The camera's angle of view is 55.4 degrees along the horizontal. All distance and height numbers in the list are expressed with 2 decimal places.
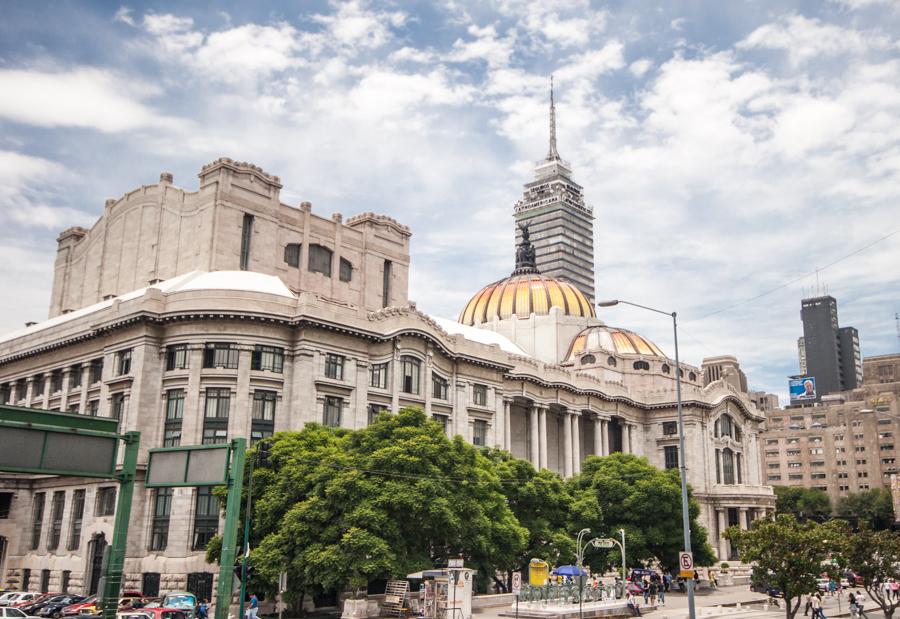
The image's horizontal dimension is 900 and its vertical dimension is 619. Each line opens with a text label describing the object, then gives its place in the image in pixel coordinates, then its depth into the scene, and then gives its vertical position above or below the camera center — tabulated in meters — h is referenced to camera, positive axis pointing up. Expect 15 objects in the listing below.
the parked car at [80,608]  45.31 -3.83
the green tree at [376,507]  44.38 +1.67
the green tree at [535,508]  60.88 +2.29
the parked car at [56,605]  47.05 -3.84
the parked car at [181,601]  44.49 -3.34
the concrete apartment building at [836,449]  165.88 +18.59
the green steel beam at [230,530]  28.56 +0.21
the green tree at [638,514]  68.12 +2.20
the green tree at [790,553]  37.62 -0.36
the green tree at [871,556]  44.34 -0.53
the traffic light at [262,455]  35.81 +3.31
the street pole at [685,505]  31.99 +1.41
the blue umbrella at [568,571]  51.97 -1.73
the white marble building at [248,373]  59.97 +13.70
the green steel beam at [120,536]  27.23 -0.04
